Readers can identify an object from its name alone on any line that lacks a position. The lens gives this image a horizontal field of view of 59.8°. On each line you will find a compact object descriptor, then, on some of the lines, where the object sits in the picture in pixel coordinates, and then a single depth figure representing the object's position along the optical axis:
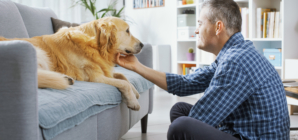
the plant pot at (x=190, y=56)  3.67
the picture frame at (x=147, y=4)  4.22
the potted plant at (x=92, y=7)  3.49
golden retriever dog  1.34
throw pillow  2.01
